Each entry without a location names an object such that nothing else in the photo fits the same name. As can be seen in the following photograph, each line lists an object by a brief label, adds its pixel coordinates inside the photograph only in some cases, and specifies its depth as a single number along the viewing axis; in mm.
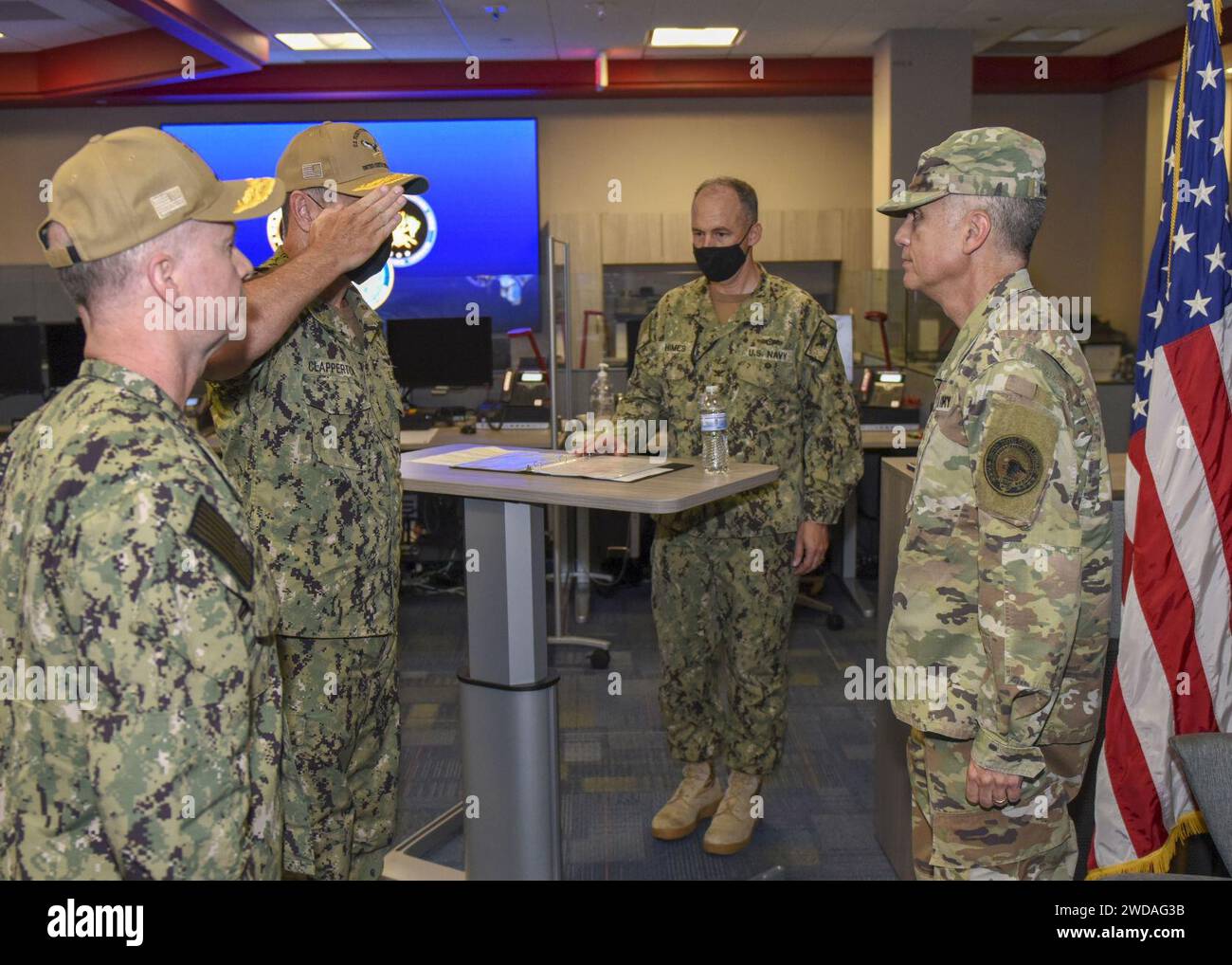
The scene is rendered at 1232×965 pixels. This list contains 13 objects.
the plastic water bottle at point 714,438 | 2098
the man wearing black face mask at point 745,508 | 2844
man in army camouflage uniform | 1556
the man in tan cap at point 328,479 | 1972
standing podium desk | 2139
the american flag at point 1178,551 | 2238
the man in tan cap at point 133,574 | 1055
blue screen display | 8641
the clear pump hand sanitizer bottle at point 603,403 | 2396
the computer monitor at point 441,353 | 5590
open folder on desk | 2000
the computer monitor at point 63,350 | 5645
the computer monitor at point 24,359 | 5652
